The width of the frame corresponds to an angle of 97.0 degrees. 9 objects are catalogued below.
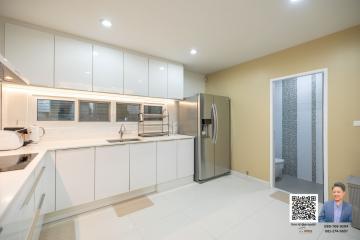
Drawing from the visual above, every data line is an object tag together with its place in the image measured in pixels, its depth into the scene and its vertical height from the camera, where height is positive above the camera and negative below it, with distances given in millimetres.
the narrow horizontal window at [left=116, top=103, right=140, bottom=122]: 2969 +175
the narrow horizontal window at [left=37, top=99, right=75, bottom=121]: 2309 +167
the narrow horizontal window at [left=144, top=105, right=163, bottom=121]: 3283 +189
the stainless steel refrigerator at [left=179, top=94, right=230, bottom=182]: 3176 -197
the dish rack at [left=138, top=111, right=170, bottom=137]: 3180 -82
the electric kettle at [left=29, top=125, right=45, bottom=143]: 2076 -171
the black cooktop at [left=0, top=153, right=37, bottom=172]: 1141 -329
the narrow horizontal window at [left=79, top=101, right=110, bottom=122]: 2631 +166
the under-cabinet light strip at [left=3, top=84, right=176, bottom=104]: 2139 +436
